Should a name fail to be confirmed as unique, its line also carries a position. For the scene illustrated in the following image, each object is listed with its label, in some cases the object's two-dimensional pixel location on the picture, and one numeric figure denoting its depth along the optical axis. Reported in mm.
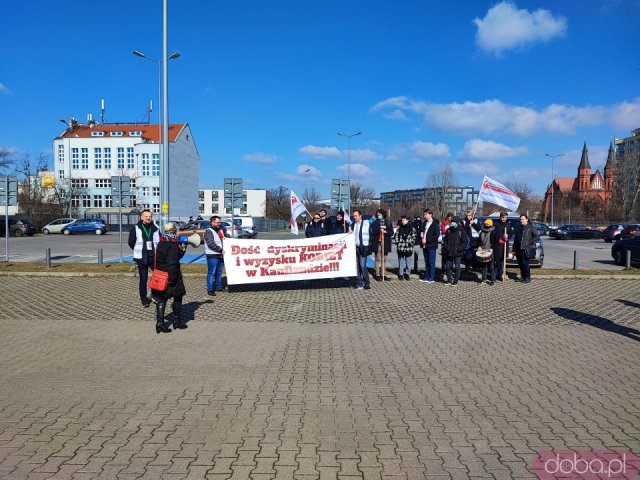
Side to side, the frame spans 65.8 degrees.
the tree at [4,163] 59731
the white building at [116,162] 75750
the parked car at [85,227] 50531
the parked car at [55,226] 52094
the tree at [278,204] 102625
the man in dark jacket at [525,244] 13781
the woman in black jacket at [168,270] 8047
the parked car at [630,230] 34884
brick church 110125
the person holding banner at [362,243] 13094
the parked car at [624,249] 19859
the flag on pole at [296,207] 19109
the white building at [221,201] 129875
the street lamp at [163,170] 22872
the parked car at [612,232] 40438
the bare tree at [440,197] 63950
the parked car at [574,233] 47359
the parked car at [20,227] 46094
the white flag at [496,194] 16816
